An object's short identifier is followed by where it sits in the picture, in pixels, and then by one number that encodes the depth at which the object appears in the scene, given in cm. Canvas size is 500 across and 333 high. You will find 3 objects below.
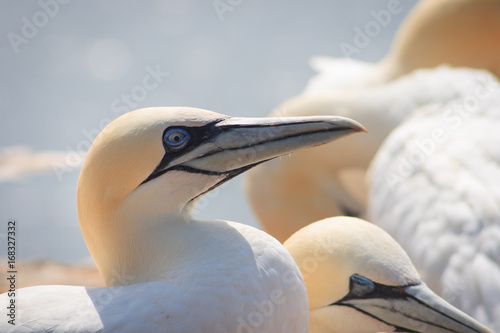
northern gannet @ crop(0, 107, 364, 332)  319
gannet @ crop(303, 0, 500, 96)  891
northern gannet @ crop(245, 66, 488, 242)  827
